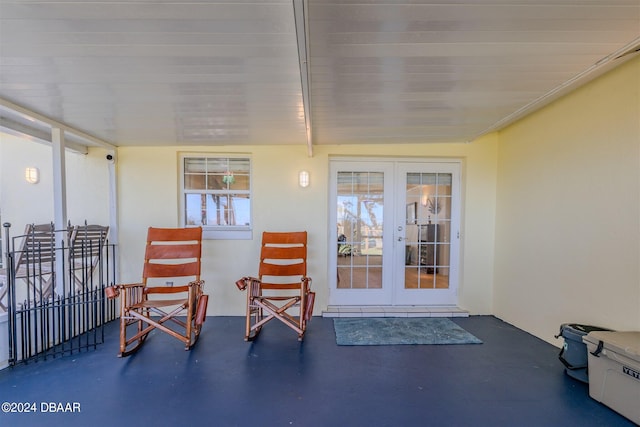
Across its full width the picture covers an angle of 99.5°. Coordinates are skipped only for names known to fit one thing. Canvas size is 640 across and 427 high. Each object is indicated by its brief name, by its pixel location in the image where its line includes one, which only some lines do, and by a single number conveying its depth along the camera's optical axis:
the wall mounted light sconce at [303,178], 3.43
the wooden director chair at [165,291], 2.43
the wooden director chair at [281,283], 2.76
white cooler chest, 1.63
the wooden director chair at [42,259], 2.44
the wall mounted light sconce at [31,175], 3.46
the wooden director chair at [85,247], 2.68
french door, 3.58
